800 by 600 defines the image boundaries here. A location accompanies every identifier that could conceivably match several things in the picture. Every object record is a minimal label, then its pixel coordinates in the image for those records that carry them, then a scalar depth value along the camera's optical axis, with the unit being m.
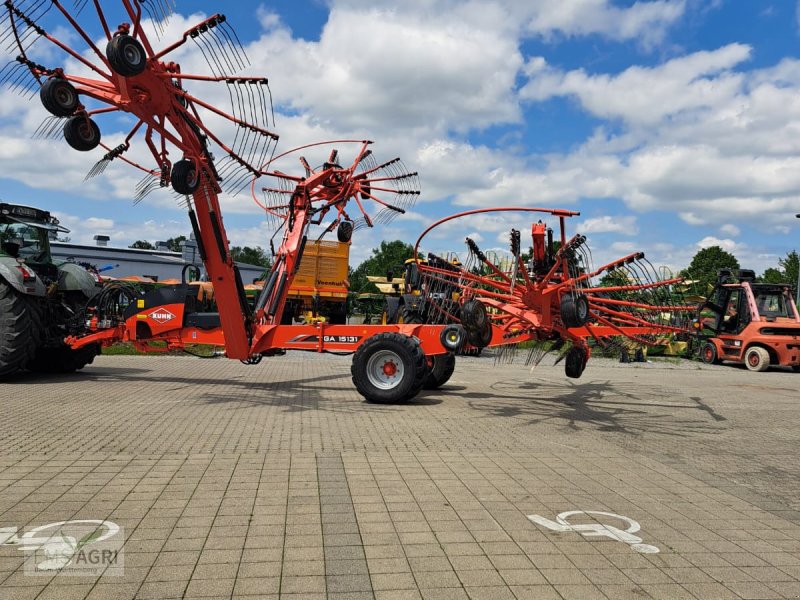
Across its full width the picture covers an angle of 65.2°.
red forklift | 17.94
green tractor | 9.85
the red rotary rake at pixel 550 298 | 7.78
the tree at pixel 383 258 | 68.06
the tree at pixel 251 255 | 92.77
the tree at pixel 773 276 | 46.92
